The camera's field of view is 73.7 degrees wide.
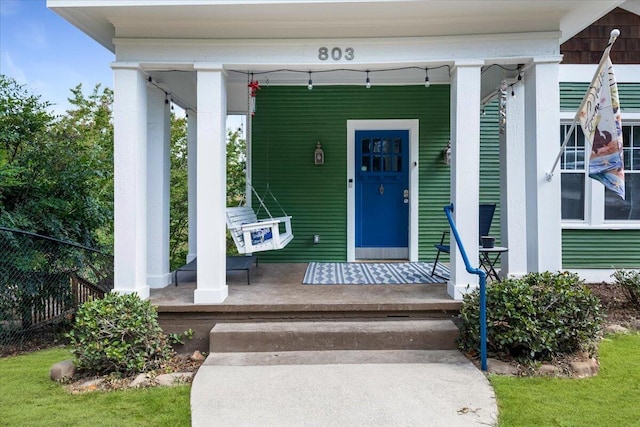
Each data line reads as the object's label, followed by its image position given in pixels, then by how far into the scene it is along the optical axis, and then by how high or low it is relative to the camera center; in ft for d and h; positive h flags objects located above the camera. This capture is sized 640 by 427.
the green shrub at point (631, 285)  15.67 -2.92
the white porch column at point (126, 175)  12.36 +0.91
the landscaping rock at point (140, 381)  10.05 -4.16
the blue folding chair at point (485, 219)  15.37 -0.45
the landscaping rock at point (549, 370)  10.07 -3.89
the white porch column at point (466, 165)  12.44 +1.21
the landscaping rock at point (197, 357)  11.74 -4.16
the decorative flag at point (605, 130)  10.71 +1.98
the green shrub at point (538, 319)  10.30 -2.78
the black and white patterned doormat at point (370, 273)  15.21 -2.64
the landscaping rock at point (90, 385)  10.02 -4.26
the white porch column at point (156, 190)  14.55 +0.56
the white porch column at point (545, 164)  12.35 +1.23
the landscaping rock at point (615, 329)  13.69 -3.99
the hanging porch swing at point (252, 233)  14.02 -0.88
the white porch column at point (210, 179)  12.45 +0.80
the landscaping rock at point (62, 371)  10.64 -4.15
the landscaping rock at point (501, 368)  10.14 -3.89
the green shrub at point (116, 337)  10.41 -3.27
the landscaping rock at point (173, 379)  10.12 -4.15
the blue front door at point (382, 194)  20.31 +0.59
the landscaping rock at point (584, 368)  10.16 -3.88
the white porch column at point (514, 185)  15.42 +0.78
